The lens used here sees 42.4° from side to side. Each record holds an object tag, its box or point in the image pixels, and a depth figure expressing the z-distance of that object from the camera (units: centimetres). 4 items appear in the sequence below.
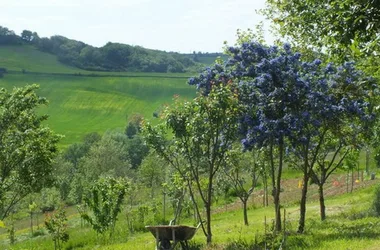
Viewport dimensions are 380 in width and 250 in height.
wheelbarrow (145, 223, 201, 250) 1530
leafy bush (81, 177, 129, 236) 3112
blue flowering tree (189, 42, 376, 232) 1822
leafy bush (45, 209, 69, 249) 2827
